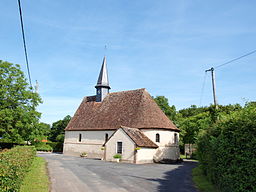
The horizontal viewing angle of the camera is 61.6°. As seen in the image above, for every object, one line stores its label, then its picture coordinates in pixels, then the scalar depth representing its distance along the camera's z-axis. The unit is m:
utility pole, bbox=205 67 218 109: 17.49
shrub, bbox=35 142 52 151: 46.19
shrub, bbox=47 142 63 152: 46.41
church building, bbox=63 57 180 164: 26.70
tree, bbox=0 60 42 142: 22.88
